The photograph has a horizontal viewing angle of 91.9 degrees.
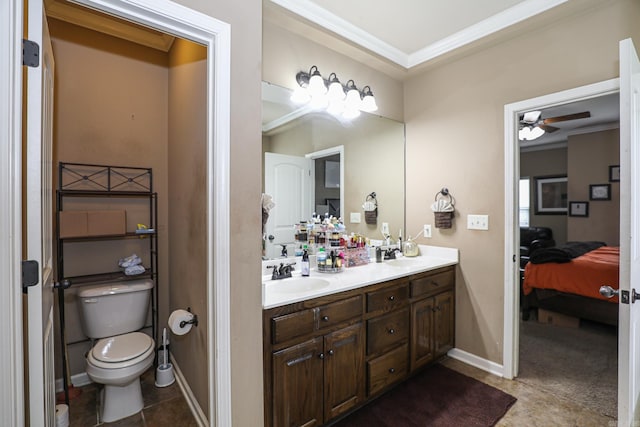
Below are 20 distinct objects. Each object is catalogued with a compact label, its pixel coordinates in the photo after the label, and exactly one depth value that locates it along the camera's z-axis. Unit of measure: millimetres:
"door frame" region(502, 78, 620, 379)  2279
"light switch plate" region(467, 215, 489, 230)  2435
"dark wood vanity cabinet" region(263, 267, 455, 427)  1523
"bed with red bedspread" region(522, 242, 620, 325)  2973
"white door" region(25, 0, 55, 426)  975
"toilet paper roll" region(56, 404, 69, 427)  1729
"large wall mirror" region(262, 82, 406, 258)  2197
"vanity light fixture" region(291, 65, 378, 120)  2238
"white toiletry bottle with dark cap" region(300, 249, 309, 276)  2061
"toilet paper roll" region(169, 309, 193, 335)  1763
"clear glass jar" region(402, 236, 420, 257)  2797
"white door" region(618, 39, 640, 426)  1441
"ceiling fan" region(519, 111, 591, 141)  3729
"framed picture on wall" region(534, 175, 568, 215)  5910
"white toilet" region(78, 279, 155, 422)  1799
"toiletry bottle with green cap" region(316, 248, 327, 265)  2191
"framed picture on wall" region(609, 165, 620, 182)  4883
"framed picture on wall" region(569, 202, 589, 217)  5250
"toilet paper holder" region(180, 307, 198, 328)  1788
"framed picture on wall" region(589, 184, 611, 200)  4973
